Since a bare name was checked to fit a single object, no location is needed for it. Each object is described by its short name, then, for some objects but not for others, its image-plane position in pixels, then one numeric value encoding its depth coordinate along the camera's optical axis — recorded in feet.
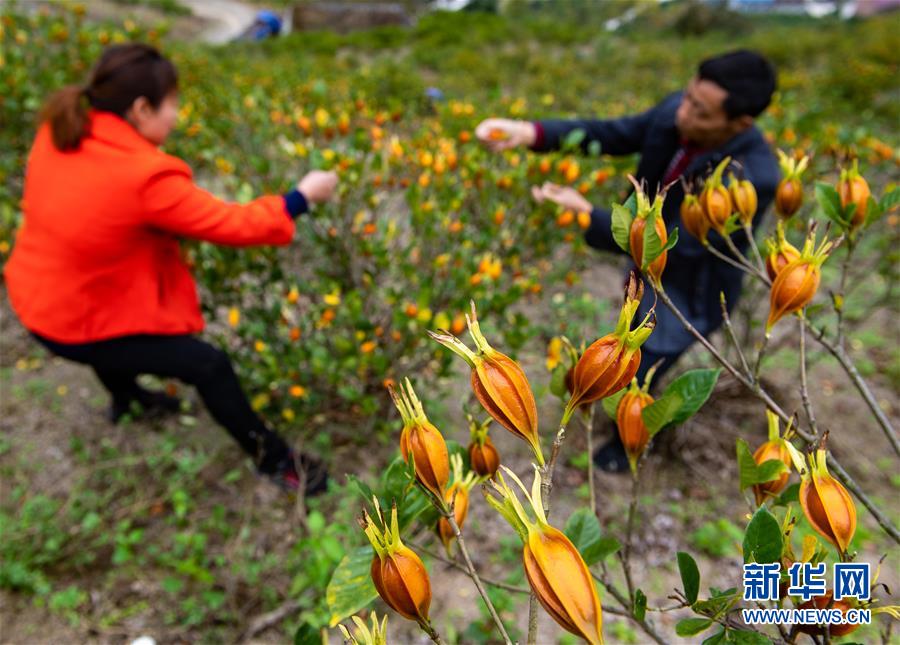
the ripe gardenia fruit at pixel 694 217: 3.20
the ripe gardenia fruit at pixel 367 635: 1.68
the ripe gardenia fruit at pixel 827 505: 1.89
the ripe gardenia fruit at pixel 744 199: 3.21
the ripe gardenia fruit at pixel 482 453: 2.53
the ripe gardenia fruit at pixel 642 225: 2.12
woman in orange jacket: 5.57
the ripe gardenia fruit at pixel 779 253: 2.62
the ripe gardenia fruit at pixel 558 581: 1.55
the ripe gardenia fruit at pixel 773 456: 2.36
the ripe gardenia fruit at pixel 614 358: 1.70
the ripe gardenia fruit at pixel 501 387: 1.75
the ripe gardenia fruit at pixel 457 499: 2.24
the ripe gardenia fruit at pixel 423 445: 1.90
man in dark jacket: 6.26
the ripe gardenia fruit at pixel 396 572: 1.79
